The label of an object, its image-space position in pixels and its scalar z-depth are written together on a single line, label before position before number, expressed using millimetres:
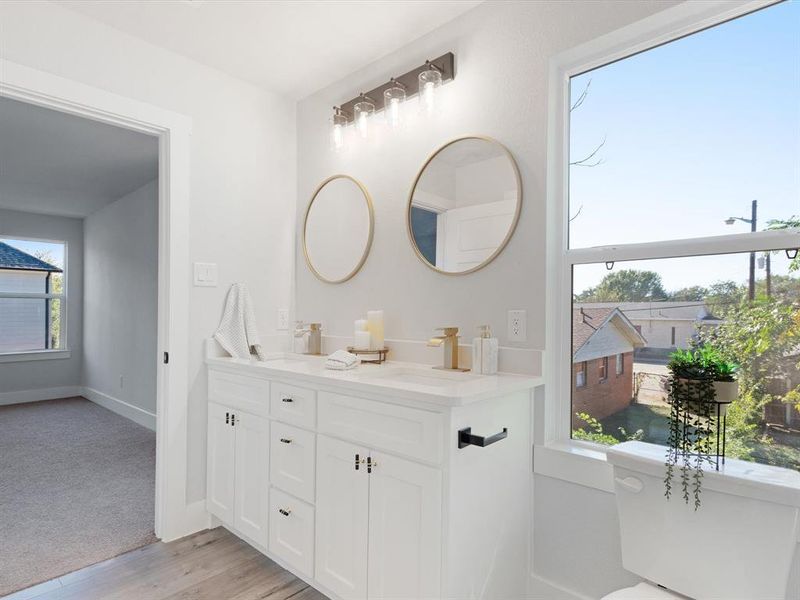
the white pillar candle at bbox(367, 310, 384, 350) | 2172
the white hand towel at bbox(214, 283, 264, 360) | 2402
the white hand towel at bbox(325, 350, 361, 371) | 1885
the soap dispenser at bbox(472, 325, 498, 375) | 1766
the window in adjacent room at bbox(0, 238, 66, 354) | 5562
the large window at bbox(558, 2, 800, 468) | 1333
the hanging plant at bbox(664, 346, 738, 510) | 1233
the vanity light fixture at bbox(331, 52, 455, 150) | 2010
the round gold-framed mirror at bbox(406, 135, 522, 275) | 1837
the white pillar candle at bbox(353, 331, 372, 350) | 2150
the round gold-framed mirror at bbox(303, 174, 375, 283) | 2387
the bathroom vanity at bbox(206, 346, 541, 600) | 1385
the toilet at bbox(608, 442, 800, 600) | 1104
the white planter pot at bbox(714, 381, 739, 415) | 1227
